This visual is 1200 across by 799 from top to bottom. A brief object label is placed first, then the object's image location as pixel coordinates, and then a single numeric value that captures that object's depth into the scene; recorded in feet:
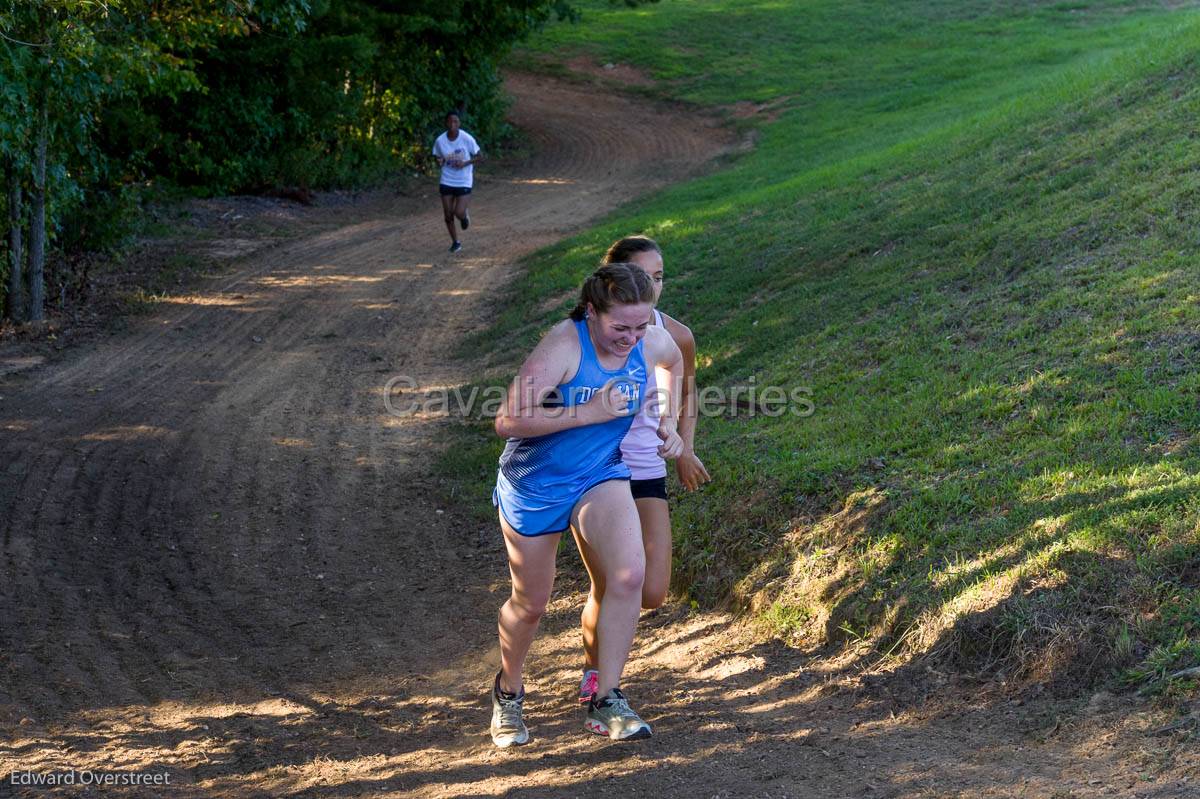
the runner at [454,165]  55.01
